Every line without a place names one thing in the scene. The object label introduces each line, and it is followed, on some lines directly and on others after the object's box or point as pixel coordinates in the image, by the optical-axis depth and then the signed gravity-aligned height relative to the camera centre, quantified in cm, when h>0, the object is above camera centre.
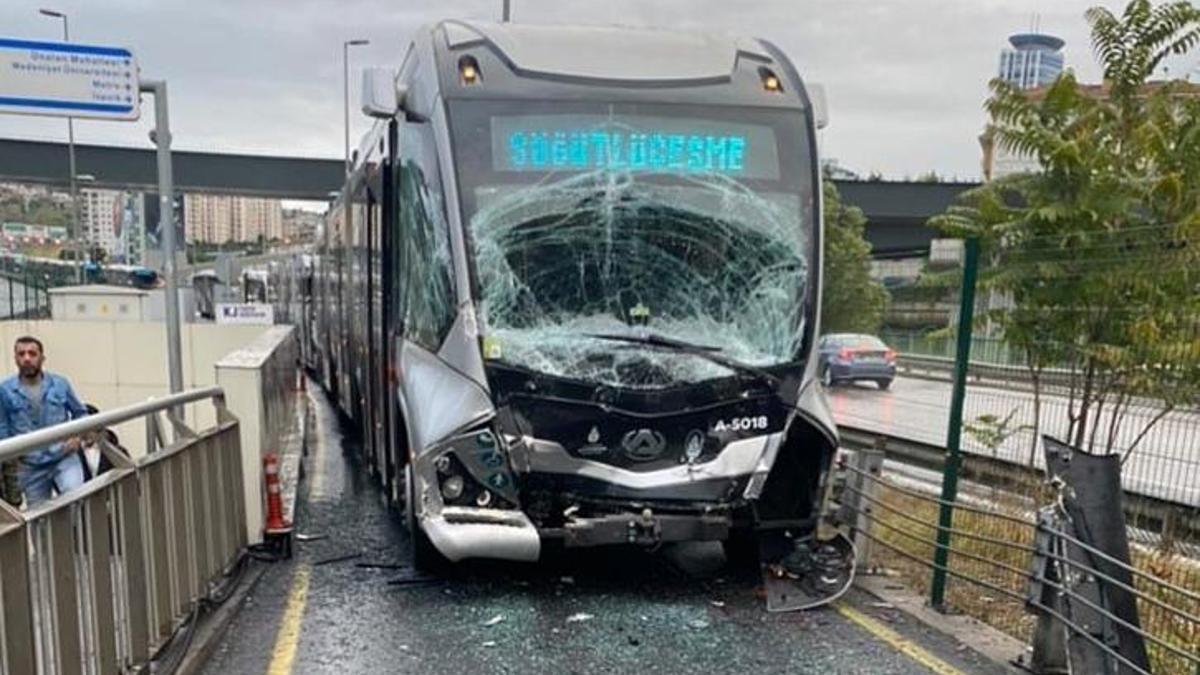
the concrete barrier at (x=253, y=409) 671 -114
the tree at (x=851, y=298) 827 -31
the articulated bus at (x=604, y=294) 564 -21
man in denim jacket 676 -109
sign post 573 +98
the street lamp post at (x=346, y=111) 4045 +593
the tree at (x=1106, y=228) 565 +33
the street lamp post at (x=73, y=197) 3312 +183
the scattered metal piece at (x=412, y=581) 635 -215
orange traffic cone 685 -177
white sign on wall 1812 -121
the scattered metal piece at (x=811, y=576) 600 -202
